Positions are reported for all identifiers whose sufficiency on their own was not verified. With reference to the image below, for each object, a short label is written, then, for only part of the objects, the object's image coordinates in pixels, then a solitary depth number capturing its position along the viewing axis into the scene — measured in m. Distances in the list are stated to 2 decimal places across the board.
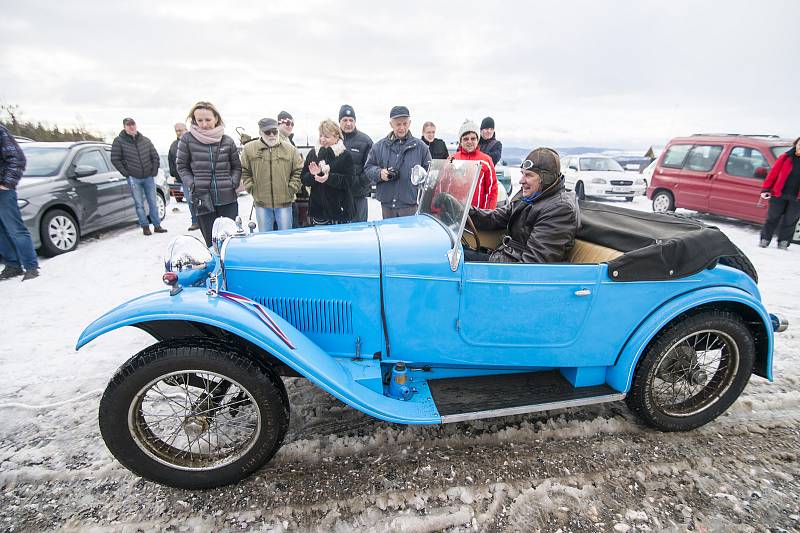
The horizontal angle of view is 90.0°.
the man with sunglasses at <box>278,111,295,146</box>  6.53
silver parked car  5.86
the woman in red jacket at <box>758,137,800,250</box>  6.38
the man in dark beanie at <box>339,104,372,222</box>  5.46
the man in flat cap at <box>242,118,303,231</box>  4.95
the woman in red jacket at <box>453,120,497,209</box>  4.10
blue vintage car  2.08
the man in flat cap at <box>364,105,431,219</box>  4.83
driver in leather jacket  2.58
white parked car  12.16
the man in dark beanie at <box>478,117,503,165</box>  7.36
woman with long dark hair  4.66
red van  8.04
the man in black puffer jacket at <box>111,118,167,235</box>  6.87
